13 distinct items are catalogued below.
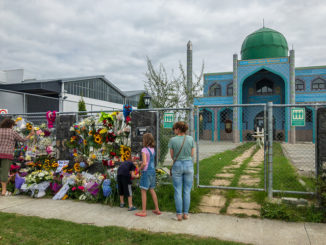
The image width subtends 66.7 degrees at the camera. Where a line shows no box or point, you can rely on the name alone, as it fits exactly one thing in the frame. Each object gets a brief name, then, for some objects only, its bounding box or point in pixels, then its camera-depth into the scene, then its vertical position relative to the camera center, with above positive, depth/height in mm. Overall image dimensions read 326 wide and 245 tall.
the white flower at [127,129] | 5902 -89
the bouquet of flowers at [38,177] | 6180 -1308
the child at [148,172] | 4645 -893
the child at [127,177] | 5039 -1052
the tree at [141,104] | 19209 +1674
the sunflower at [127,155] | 5680 -686
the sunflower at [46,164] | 6753 -1071
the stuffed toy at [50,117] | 6830 +226
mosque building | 25203 +4185
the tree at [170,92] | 9750 +1358
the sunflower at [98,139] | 6074 -338
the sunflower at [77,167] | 6262 -1060
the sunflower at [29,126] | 7293 -25
